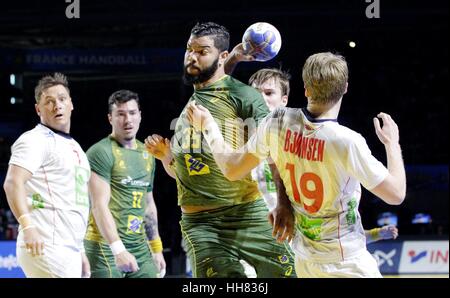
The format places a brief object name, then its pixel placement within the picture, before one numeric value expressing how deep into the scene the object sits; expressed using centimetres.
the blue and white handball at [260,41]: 506
